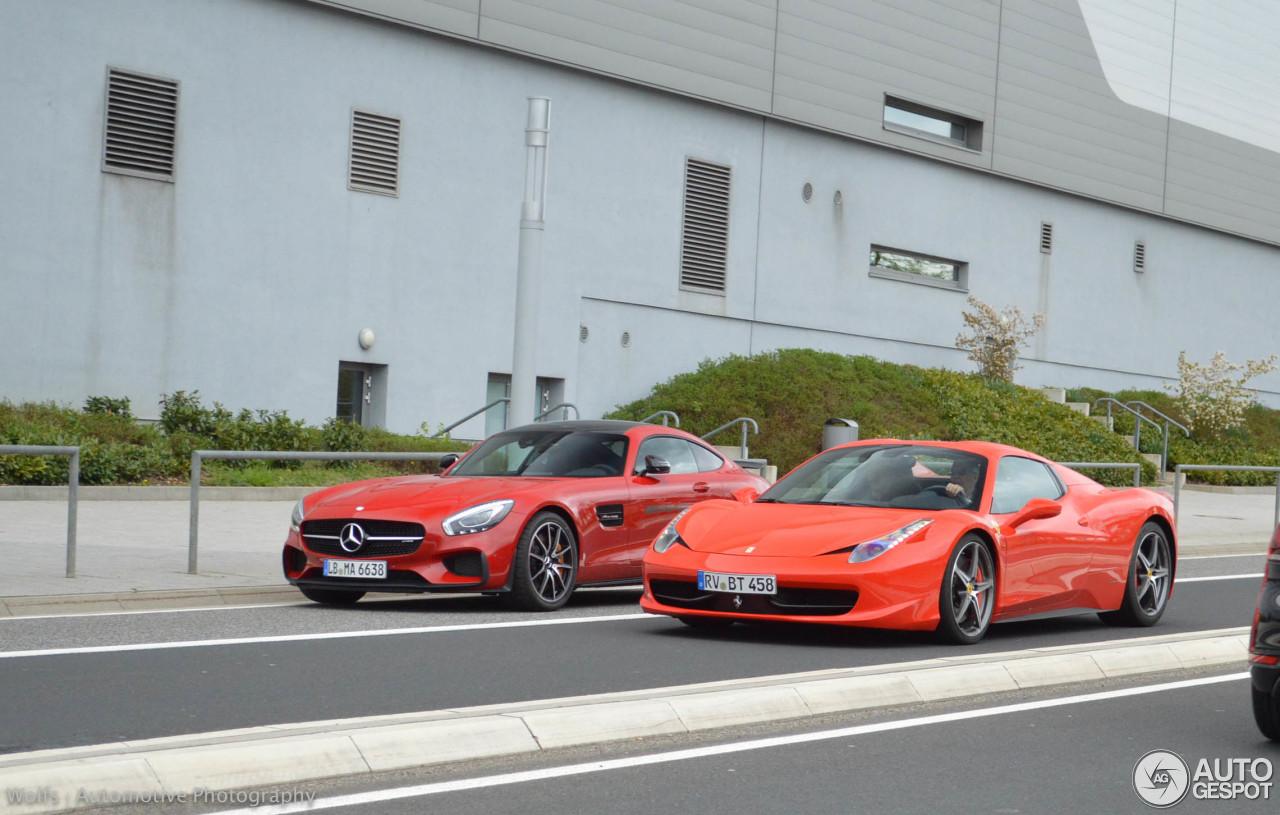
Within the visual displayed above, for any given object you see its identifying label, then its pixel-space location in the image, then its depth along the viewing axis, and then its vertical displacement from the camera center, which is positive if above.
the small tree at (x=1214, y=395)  33.94 +1.17
